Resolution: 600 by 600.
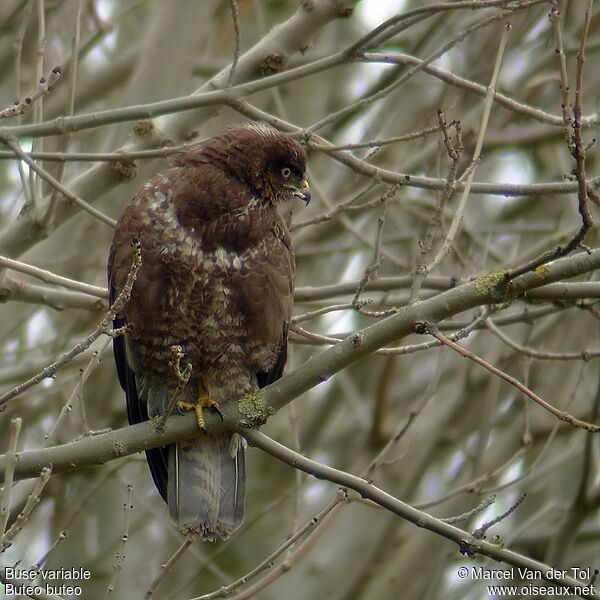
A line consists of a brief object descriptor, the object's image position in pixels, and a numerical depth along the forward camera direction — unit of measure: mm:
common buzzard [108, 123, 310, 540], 8734
